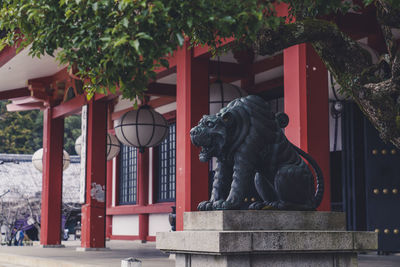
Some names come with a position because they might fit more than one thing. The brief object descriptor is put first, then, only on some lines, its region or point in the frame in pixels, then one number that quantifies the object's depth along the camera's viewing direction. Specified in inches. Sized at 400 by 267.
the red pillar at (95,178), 524.7
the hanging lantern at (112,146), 649.0
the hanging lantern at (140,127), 510.9
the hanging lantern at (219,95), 411.8
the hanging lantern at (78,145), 733.9
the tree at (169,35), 147.3
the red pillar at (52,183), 585.0
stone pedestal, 174.6
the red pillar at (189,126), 360.8
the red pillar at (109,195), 786.8
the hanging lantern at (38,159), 826.2
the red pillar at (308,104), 282.5
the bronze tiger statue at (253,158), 192.1
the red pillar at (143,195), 700.7
